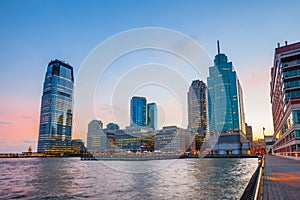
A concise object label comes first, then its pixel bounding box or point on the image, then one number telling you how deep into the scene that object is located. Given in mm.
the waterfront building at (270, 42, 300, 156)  65812
